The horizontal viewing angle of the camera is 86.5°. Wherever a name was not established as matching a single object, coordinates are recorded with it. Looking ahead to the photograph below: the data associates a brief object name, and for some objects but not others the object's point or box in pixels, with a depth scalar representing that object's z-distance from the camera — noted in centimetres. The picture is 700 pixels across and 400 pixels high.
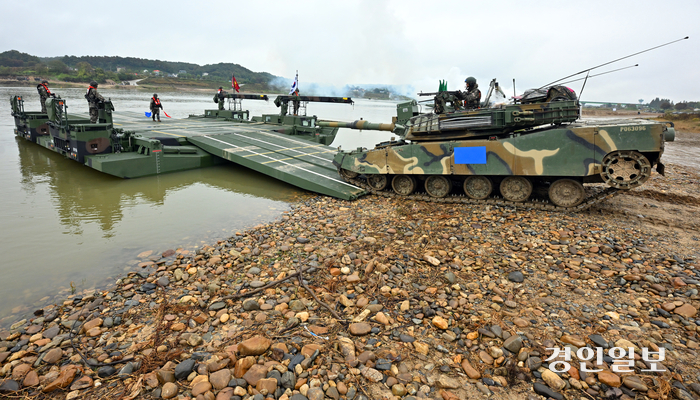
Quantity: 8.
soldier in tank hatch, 1073
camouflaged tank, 809
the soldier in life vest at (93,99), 1325
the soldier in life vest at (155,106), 2194
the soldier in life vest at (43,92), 1796
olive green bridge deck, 1193
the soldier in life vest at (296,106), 2261
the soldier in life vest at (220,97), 2605
